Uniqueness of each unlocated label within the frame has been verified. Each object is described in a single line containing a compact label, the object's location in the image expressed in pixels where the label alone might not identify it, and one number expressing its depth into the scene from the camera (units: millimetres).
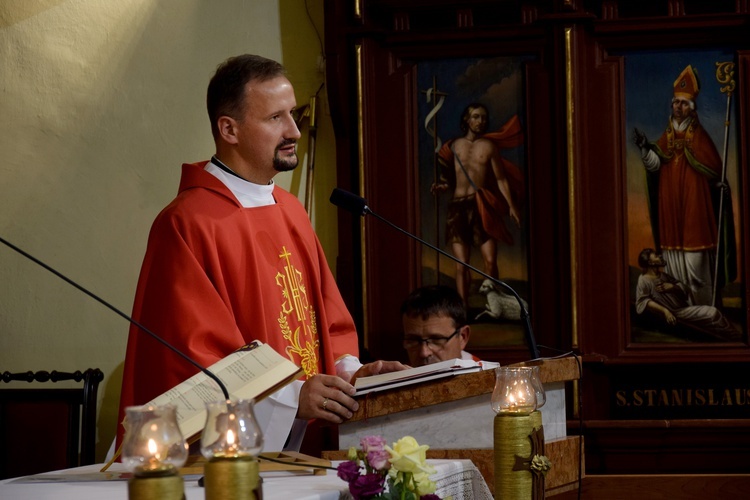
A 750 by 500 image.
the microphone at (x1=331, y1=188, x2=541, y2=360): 6422
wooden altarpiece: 9859
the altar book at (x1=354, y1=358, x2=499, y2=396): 5520
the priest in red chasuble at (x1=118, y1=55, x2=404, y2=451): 6512
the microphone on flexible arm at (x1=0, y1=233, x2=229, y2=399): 4148
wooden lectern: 5492
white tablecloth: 4137
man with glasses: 9250
